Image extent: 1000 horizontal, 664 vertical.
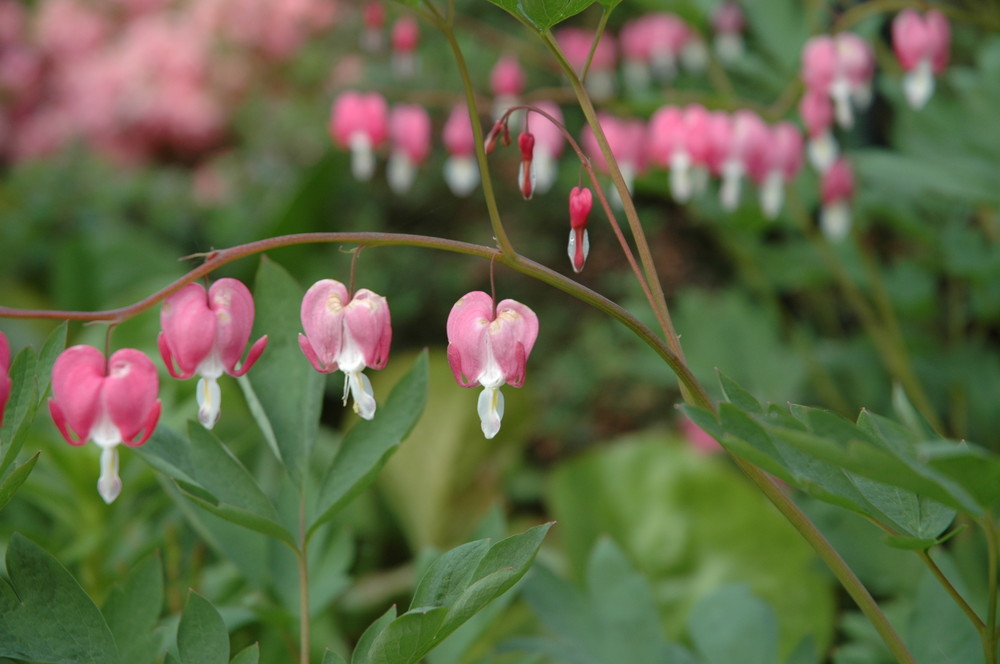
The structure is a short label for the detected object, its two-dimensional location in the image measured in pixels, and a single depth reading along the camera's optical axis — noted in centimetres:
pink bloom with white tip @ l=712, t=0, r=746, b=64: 119
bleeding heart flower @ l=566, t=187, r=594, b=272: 57
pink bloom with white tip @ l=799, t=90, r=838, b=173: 85
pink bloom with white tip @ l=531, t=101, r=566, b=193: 97
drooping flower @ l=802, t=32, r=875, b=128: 80
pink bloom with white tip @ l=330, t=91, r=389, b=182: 99
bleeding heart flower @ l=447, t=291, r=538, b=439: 56
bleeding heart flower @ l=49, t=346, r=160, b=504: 55
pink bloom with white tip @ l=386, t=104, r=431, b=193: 102
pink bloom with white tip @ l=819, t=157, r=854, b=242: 92
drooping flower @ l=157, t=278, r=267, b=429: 56
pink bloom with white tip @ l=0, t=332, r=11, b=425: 54
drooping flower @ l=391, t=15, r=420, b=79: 107
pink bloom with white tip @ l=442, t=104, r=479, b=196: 102
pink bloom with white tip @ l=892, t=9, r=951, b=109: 79
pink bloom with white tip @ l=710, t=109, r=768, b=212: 85
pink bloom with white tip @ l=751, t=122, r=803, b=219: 86
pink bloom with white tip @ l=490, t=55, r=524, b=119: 106
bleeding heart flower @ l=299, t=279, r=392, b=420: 56
